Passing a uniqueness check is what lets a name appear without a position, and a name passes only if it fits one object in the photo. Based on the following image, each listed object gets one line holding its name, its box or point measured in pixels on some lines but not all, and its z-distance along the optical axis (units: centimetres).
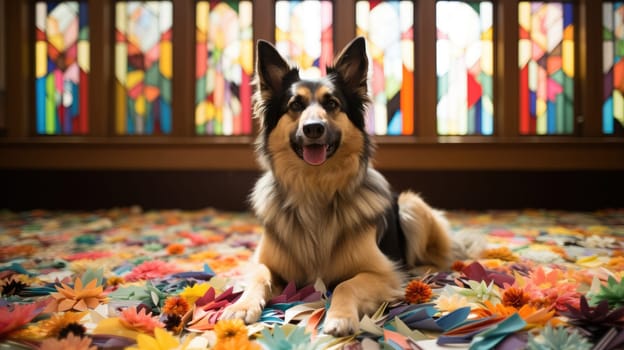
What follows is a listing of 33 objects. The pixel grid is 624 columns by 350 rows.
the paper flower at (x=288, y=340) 100
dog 148
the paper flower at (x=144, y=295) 134
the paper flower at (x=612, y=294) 115
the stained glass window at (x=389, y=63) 364
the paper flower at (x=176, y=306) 122
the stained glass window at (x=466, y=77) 312
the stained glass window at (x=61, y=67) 395
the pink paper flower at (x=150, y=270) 168
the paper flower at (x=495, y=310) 115
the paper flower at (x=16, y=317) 106
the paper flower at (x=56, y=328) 105
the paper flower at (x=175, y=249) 222
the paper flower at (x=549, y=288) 120
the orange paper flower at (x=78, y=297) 130
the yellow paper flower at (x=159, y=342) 100
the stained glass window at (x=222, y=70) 388
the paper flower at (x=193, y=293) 137
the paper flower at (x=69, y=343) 97
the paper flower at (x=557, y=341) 94
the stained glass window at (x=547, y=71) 347
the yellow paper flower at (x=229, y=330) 104
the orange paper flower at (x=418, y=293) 138
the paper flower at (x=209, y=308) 116
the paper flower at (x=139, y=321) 112
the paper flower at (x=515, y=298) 121
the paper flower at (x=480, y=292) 133
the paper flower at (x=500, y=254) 198
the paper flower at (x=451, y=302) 126
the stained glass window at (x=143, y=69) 394
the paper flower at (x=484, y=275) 150
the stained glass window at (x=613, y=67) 312
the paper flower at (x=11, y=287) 146
